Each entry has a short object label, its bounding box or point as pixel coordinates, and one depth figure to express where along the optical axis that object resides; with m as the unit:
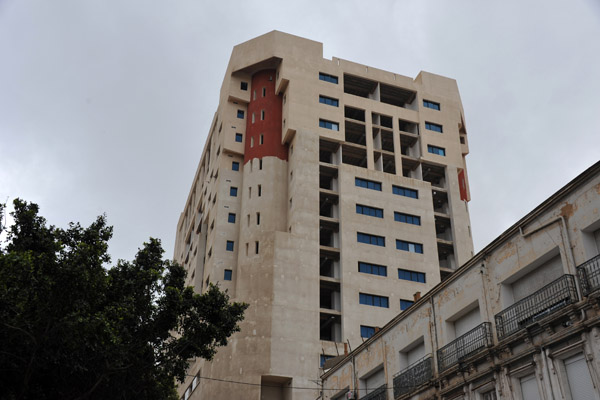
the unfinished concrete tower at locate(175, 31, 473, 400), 58.78
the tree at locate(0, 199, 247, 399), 24.95
